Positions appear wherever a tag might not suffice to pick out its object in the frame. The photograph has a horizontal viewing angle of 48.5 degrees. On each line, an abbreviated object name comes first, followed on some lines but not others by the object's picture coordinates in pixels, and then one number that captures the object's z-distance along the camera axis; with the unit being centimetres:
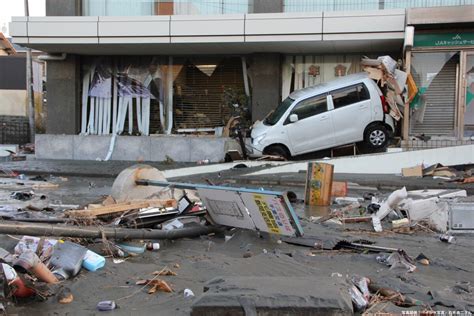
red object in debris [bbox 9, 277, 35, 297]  415
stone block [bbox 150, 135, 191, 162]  1808
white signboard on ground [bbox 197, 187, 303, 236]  592
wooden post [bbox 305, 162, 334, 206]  976
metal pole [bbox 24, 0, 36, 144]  2425
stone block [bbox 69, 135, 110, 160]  1875
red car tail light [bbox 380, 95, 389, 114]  1544
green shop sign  1563
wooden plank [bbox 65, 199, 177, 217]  698
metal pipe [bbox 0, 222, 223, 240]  543
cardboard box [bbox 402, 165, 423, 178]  1357
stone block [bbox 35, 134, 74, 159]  1897
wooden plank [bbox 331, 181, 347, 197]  1096
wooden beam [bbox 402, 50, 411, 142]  1582
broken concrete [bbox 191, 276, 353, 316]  352
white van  1546
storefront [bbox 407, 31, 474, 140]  1573
